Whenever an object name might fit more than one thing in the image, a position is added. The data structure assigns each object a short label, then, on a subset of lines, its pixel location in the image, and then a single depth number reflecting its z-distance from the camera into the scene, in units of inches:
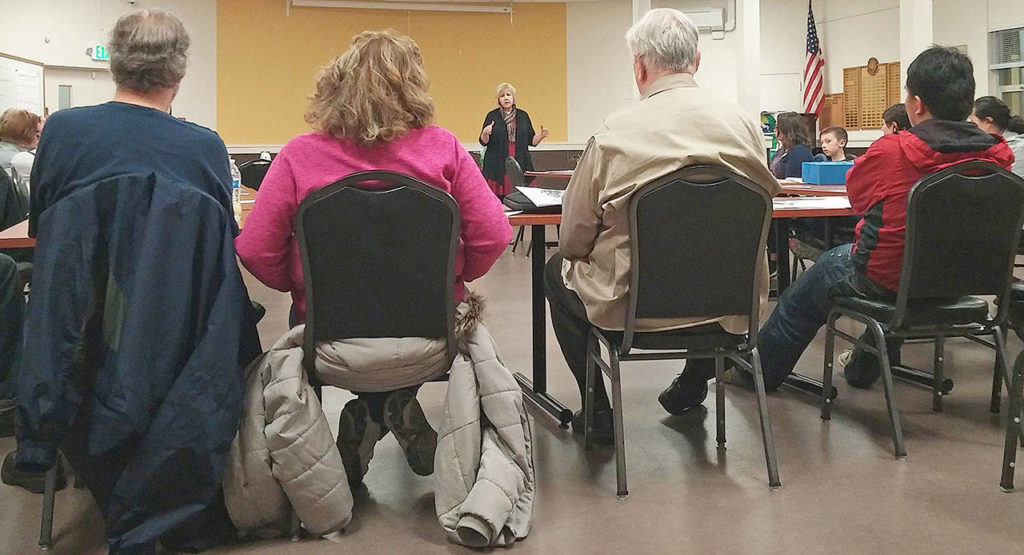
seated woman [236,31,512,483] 77.2
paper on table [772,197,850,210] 120.9
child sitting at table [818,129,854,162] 212.4
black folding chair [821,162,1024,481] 92.7
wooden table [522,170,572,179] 261.5
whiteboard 339.0
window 366.3
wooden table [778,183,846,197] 153.5
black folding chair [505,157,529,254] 255.8
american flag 457.1
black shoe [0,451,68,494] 90.0
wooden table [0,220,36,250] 84.0
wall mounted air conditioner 466.9
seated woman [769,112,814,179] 221.9
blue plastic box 180.4
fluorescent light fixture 444.5
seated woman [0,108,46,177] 165.6
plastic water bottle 120.8
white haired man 85.0
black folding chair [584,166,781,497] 83.9
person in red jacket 97.1
